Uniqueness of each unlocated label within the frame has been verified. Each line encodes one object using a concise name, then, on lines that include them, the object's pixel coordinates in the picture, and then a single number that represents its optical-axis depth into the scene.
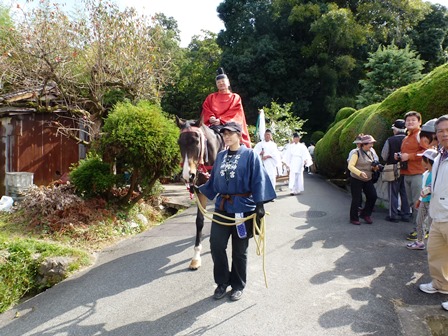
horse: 4.43
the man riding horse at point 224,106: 5.88
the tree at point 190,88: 26.03
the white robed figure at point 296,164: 11.27
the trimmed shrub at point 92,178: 7.31
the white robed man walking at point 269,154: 10.48
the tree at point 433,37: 24.39
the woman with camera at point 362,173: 6.66
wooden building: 9.95
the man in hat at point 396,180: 6.66
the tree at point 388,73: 17.05
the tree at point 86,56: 8.60
